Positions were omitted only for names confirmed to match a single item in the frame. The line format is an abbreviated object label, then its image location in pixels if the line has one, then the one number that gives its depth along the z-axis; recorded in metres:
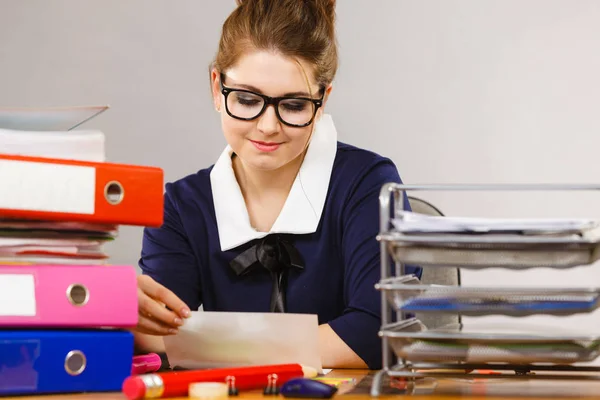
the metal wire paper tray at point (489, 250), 1.58
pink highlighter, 1.86
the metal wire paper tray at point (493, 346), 1.58
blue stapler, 1.59
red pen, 1.58
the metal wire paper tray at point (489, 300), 1.57
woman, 2.26
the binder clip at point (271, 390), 1.62
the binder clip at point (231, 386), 1.61
